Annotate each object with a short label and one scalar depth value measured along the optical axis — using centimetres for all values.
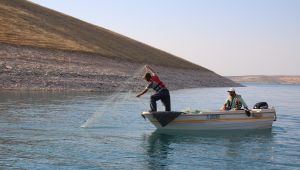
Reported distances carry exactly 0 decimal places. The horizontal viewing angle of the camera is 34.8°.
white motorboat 2348
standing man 2317
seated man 2597
